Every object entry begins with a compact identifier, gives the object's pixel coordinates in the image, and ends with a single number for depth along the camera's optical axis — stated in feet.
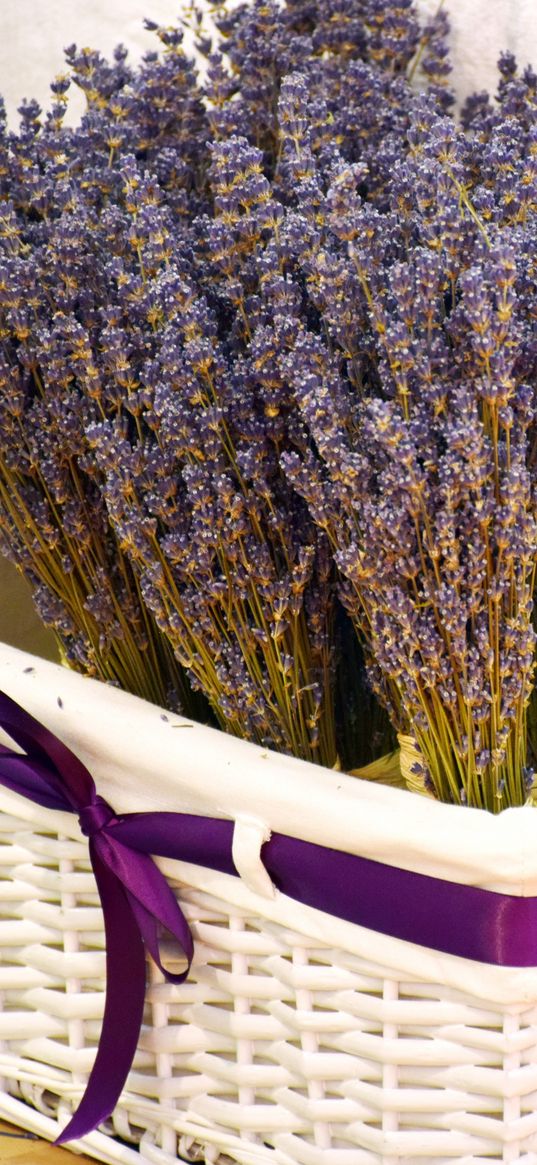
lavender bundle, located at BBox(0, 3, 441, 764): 4.36
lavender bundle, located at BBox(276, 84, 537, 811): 4.12
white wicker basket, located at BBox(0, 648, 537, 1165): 4.22
